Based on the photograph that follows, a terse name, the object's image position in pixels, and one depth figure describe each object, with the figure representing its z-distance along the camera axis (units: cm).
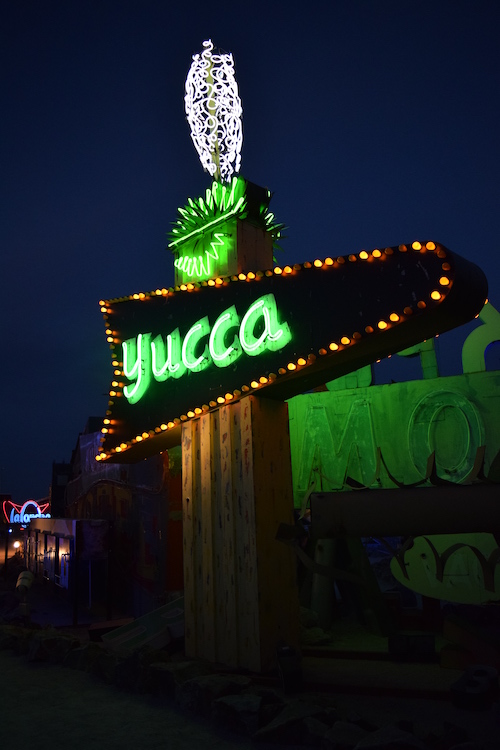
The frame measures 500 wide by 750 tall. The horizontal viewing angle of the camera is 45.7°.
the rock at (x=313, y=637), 896
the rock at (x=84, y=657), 755
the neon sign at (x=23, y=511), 3259
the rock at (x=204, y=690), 574
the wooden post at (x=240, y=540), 735
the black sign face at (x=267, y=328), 634
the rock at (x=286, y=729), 486
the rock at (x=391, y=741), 415
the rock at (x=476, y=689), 562
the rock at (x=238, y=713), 514
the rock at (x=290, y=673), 654
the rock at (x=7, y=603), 1428
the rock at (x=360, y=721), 488
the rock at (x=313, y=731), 474
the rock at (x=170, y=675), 629
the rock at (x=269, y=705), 518
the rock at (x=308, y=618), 956
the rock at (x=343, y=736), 443
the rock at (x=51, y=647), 819
